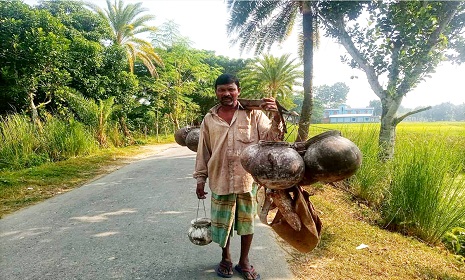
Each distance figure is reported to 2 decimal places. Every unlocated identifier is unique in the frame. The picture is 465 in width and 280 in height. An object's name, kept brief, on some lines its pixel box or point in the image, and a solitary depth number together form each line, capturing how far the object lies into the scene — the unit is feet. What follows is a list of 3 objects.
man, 8.17
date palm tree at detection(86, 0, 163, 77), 58.13
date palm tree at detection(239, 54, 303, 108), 68.95
